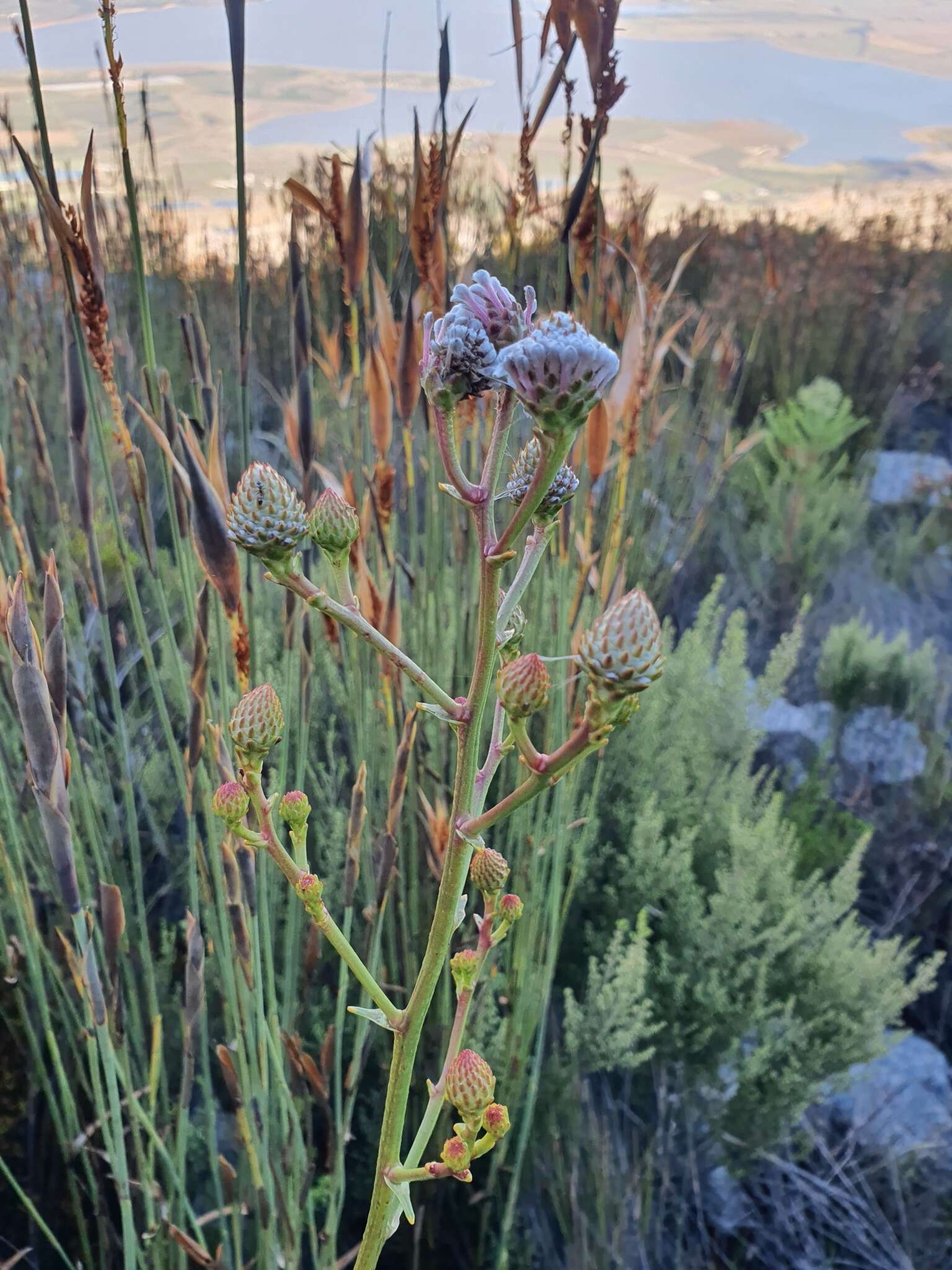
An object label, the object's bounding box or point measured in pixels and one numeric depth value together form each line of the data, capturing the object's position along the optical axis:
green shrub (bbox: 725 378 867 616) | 2.36
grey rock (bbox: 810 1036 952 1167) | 1.16
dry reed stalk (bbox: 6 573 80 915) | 0.49
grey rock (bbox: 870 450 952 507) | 2.75
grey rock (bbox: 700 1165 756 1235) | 1.08
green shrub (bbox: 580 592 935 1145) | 1.10
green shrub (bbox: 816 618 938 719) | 1.87
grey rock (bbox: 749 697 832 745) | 1.84
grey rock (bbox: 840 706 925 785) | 1.79
